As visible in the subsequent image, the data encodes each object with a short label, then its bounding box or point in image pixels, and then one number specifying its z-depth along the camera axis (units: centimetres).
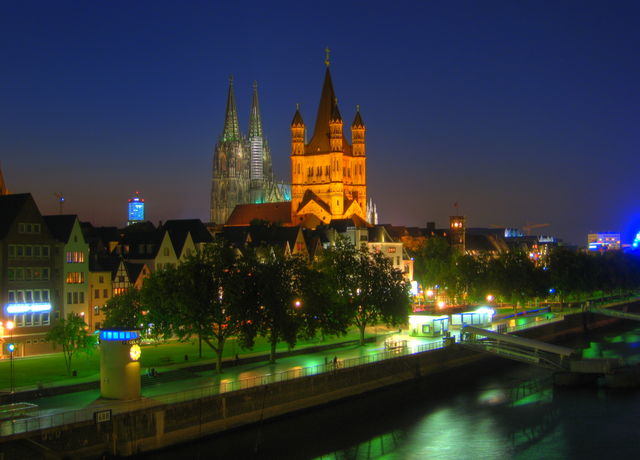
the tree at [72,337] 5688
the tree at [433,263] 11956
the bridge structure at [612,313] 11027
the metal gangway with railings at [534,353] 6919
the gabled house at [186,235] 9002
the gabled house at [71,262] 7375
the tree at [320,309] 6712
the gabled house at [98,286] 7762
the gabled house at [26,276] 6750
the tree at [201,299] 5862
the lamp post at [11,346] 4844
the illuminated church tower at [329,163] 18738
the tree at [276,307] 6216
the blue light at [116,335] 4653
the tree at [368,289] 7875
